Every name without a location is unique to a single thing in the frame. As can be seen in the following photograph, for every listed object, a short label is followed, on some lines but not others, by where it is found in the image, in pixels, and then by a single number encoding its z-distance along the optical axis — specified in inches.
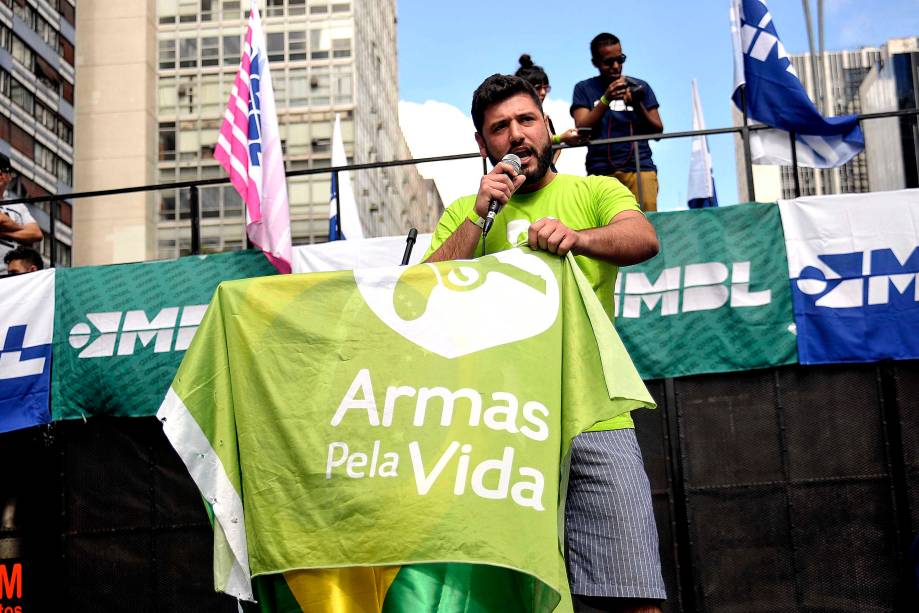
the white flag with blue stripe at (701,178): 497.7
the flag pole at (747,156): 317.1
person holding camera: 306.8
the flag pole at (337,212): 372.4
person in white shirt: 334.3
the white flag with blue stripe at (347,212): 433.1
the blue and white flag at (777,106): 326.0
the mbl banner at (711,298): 290.2
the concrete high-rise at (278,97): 2706.7
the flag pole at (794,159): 310.0
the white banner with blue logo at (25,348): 315.6
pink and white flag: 320.2
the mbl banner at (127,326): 313.0
